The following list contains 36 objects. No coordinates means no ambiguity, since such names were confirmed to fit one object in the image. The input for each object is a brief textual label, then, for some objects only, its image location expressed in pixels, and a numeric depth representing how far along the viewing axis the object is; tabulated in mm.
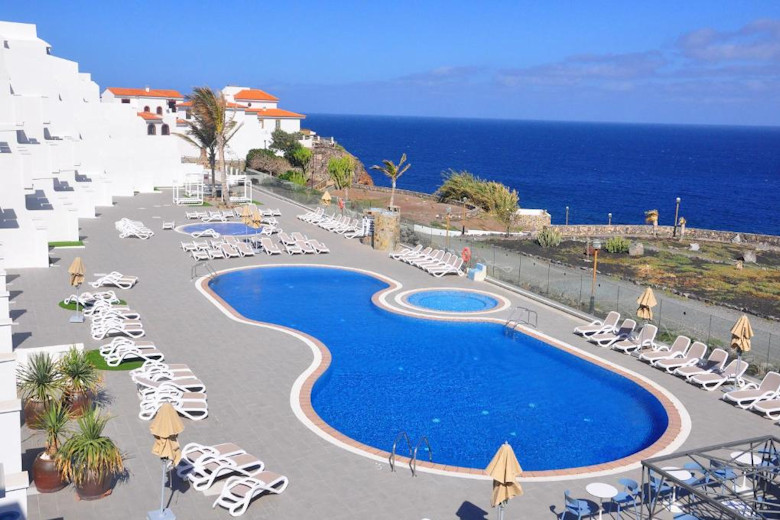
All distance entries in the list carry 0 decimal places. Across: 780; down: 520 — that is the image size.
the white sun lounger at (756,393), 14818
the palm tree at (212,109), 38781
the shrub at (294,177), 51875
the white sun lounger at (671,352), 17219
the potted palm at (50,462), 10312
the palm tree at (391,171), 36781
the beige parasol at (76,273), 17922
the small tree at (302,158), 61344
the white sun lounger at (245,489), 10172
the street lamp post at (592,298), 20953
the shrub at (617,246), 37281
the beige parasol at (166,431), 9615
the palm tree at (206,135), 41219
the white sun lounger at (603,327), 19297
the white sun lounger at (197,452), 11154
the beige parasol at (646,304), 17719
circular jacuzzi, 22312
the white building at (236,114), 65000
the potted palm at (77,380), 12484
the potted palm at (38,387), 12156
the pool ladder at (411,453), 11633
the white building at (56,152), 23703
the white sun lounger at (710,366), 16392
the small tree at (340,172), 51938
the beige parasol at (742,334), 15438
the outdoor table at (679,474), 10406
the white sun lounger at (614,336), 18812
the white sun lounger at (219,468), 10773
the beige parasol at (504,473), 9078
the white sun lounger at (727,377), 15773
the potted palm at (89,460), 10117
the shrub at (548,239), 37469
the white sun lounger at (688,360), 16812
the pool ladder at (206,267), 24236
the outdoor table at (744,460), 11186
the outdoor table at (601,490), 10312
